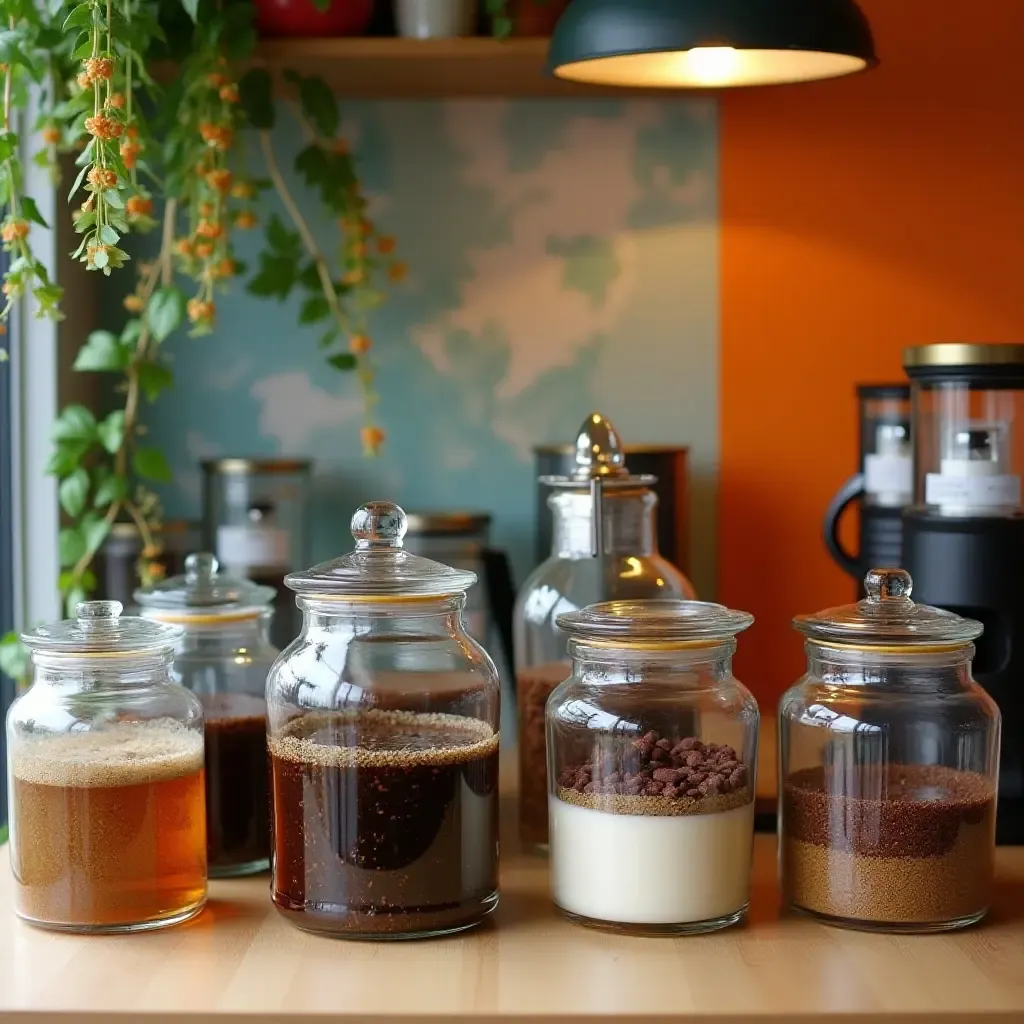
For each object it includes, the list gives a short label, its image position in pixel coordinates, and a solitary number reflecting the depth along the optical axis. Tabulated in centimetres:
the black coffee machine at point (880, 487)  167
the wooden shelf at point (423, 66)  170
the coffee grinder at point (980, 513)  128
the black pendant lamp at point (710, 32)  121
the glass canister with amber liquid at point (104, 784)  105
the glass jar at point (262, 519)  179
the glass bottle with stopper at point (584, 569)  130
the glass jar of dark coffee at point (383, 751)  104
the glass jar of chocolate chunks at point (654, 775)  105
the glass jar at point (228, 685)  121
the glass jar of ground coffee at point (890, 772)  106
